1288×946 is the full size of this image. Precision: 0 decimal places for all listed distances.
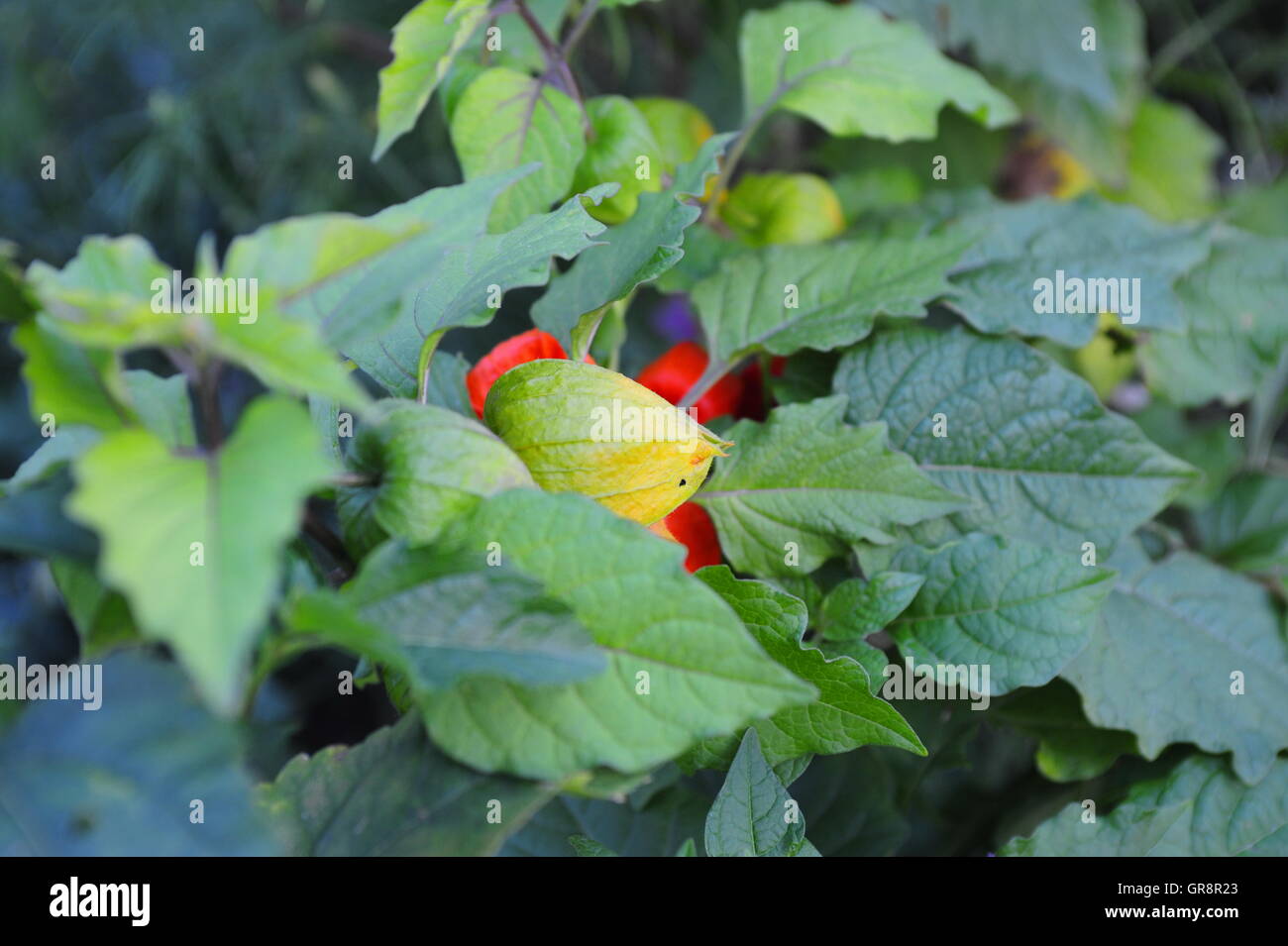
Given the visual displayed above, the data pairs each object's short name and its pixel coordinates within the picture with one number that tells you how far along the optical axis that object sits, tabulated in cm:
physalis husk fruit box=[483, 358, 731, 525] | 33
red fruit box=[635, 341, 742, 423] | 47
